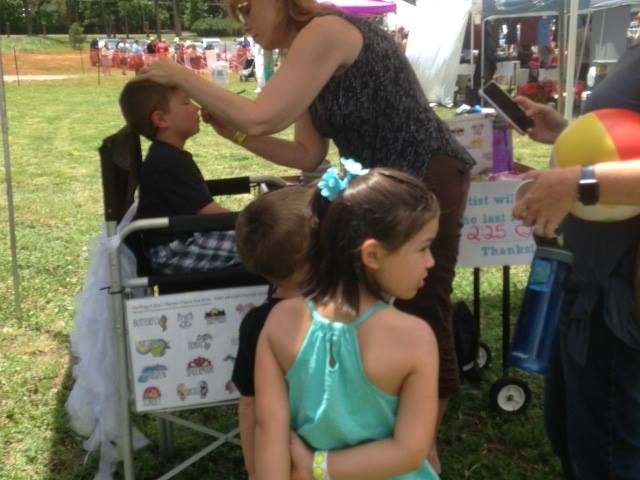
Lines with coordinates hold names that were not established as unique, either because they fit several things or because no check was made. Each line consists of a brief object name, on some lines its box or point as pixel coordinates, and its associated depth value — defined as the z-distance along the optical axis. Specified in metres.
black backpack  3.42
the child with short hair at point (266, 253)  1.77
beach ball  1.62
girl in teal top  1.50
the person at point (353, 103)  2.05
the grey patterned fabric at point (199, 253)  2.40
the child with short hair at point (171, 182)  2.41
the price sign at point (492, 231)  3.09
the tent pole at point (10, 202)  4.03
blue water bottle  2.51
